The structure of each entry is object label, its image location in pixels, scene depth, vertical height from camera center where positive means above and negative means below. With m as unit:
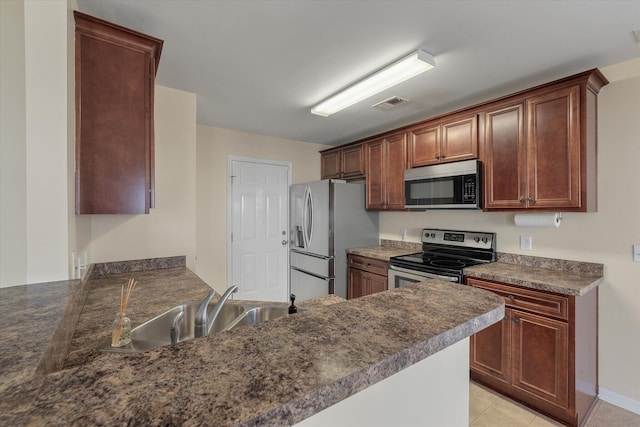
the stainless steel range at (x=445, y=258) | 2.49 -0.47
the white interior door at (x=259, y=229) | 3.67 -0.22
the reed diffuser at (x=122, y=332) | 1.09 -0.46
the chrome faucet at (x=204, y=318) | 1.33 -0.49
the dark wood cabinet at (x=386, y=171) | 3.19 +0.47
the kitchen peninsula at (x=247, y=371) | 0.37 -0.25
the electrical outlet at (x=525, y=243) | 2.46 -0.28
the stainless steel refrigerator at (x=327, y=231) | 3.39 -0.24
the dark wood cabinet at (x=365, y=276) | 3.05 -0.72
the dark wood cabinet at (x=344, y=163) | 3.68 +0.68
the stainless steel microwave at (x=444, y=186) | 2.51 +0.24
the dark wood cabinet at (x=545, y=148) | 1.96 +0.47
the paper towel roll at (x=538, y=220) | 2.22 -0.08
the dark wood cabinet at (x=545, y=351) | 1.84 -0.99
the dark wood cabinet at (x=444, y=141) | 2.58 +0.67
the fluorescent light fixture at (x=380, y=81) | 1.86 +0.98
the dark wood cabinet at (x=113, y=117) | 1.43 +0.51
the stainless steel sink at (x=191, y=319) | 1.37 -0.55
